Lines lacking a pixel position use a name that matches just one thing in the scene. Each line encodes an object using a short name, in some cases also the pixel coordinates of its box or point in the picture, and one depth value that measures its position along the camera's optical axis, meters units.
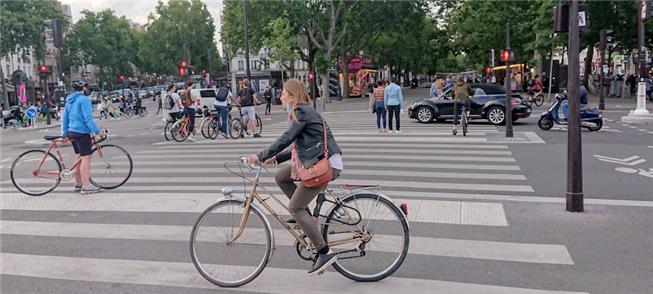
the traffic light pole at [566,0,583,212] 7.29
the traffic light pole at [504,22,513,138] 15.57
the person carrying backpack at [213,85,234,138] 17.61
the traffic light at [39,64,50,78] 33.94
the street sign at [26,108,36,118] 34.11
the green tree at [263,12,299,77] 46.66
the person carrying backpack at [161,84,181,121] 19.53
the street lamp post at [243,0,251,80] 36.25
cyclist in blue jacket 8.95
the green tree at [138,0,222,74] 102.81
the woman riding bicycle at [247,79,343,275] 4.77
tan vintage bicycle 4.95
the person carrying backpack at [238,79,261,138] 18.02
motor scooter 17.25
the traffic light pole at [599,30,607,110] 24.25
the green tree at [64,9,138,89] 91.56
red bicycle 9.30
